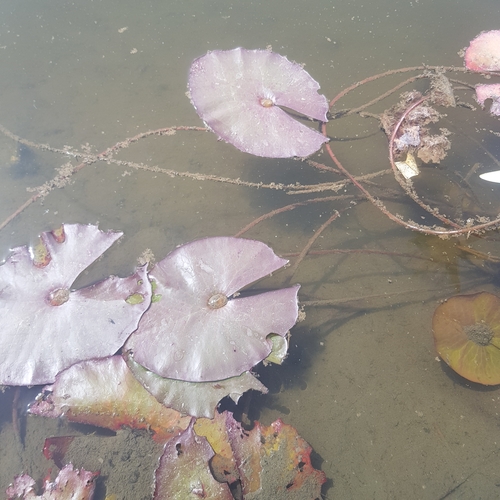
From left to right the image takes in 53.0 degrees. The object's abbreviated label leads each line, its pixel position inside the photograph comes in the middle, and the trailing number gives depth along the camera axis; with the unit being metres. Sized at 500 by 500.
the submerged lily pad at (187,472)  0.52
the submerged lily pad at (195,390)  0.54
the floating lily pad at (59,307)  0.56
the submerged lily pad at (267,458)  0.53
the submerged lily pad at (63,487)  0.54
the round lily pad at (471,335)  0.58
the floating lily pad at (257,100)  0.71
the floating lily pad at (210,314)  0.55
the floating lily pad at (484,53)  0.87
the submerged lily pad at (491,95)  0.83
